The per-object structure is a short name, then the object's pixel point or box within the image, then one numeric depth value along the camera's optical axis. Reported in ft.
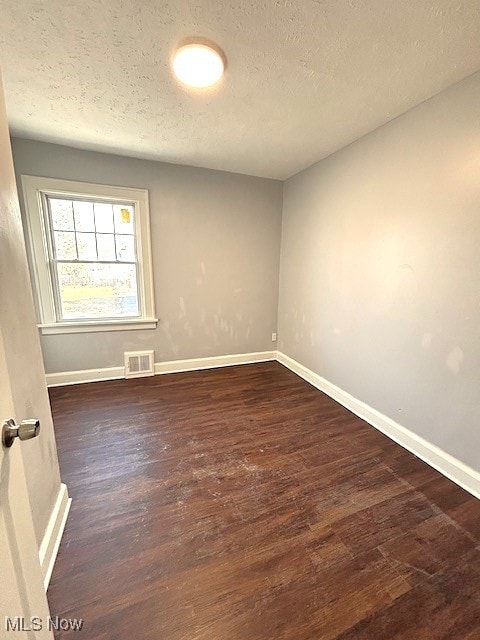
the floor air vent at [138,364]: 10.71
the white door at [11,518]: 1.98
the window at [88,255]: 9.03
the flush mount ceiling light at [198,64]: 4.66
